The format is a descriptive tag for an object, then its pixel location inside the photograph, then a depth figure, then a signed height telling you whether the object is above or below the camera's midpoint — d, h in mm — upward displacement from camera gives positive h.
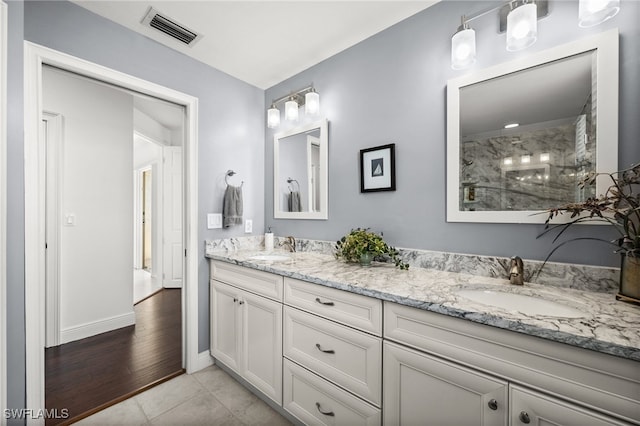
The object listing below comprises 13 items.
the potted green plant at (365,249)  1611 -225
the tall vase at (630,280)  964 -241
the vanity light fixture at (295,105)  2082 +861
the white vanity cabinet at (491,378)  729 -519
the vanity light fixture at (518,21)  1074 +827
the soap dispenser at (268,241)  2377 -259
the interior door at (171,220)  4289 -140
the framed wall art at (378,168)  1747 +287
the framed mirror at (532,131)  1142 +383
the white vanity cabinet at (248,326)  1616 -762
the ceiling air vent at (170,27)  1697 +1207
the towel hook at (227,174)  2334 +317
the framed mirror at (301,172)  2146 +331
